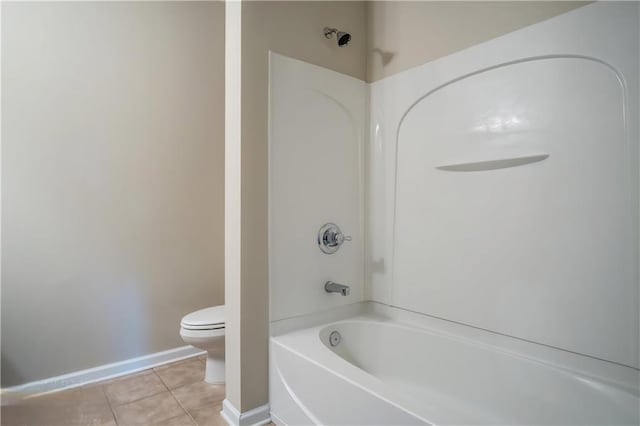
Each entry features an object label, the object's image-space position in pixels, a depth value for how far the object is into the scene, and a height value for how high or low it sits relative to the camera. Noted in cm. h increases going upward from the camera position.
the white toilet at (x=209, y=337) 207 -70
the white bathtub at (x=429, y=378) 122 -66
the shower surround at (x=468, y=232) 129 -8
